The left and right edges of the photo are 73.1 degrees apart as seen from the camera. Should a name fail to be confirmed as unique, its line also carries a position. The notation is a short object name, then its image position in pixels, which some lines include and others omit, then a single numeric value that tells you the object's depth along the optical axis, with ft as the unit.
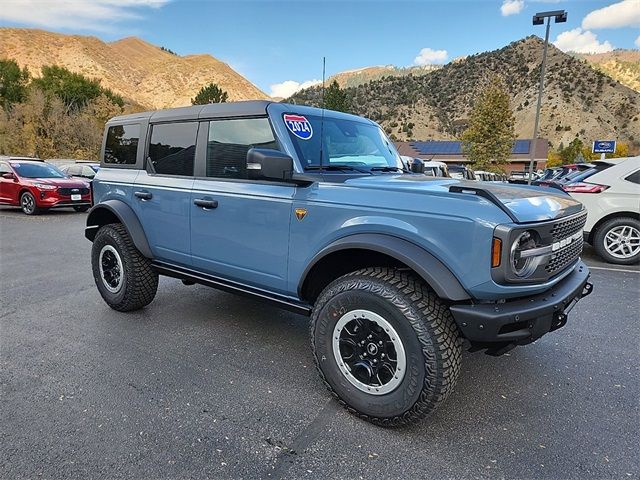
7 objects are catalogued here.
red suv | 39.75
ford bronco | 7.45
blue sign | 79.66
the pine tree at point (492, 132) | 131.44
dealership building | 183.11
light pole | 57.93
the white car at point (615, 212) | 22.16
